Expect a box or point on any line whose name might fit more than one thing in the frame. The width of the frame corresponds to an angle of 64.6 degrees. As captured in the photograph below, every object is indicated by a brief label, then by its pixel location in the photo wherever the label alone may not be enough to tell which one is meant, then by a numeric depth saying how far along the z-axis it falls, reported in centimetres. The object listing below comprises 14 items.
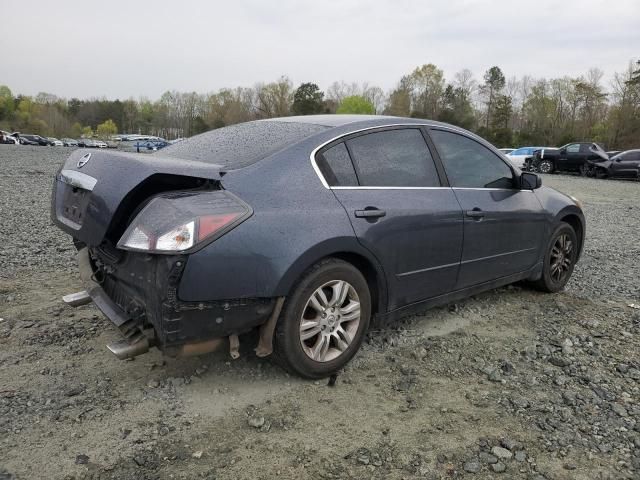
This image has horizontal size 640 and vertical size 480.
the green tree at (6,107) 9959
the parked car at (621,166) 2261
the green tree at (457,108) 6794
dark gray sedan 248
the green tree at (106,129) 10181
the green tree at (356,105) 8162
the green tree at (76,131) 9925
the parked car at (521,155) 2830
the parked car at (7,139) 5594
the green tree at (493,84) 7725
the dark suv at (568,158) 2428
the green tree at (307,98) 8156
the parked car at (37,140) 6372
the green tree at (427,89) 7844
